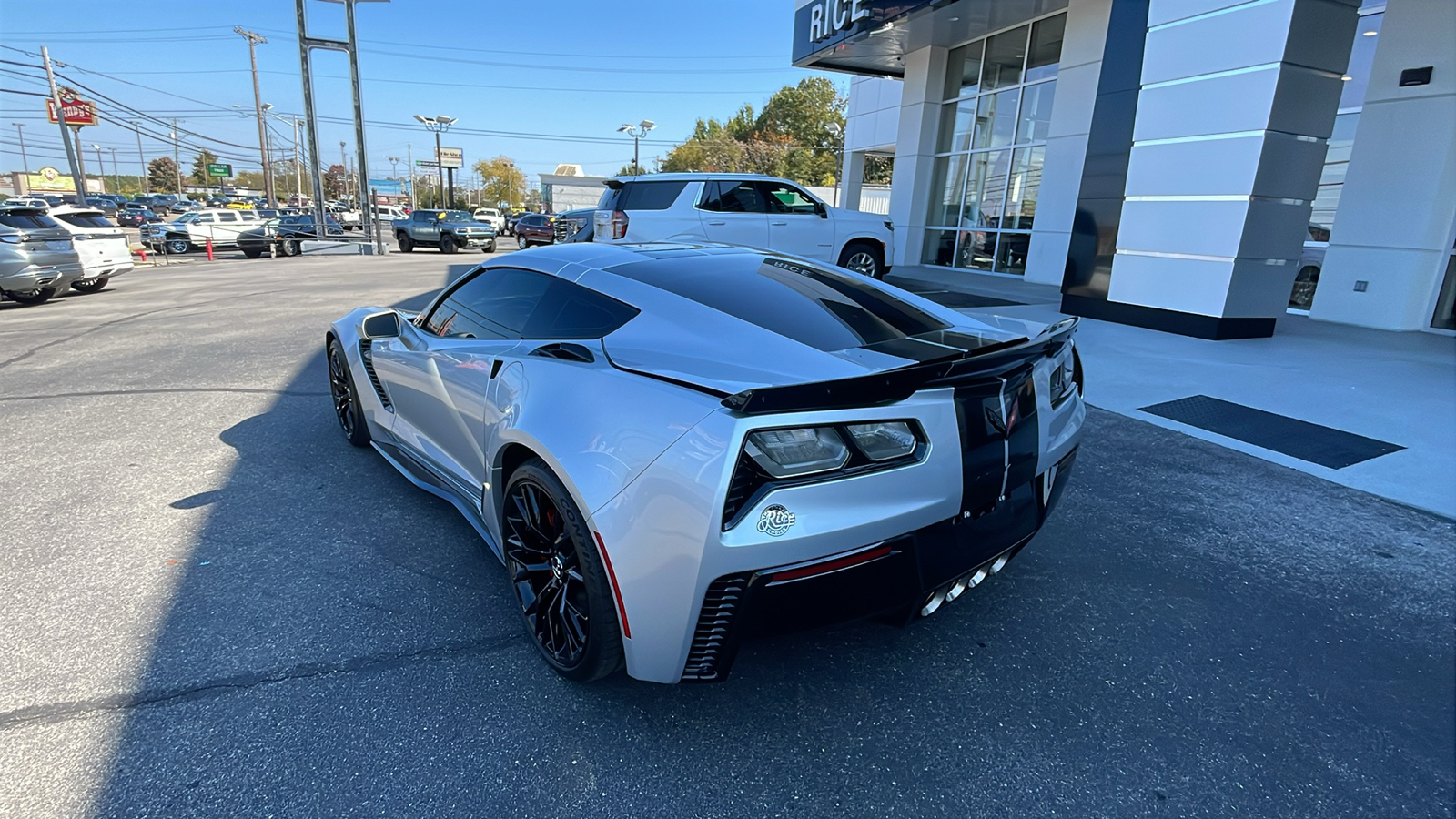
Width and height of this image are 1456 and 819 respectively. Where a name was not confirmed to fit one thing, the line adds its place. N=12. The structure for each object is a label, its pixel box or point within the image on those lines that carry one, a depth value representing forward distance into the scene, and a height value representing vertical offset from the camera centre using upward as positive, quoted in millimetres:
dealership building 7758 +993
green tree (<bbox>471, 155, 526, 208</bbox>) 101562 +3240
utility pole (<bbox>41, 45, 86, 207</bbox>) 35875 +1345
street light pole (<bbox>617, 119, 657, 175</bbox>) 46688 +5192
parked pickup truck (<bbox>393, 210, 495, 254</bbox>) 27359 -1146
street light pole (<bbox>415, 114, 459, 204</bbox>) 47156 +4996
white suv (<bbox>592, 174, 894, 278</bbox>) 10703 +8
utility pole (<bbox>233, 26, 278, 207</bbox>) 57925 +7069
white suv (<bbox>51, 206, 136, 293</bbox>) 12211 -1219
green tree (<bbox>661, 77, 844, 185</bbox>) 65500 +6940
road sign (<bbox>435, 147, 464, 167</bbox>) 61875 +3698
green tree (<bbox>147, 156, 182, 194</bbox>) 118250 +1643
